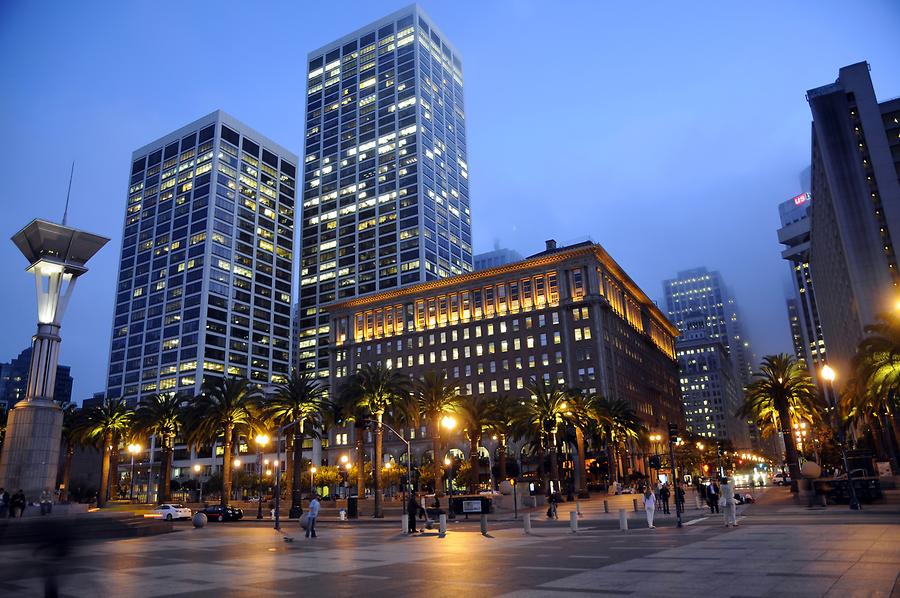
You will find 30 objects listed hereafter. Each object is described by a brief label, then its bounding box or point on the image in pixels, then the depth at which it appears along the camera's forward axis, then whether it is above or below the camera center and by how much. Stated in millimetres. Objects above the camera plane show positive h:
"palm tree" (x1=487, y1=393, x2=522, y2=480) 76069 +6831
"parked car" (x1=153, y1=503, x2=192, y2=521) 57688 -1854
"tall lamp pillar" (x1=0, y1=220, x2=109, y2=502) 44344 +9816
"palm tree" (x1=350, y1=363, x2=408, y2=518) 60656 +8474
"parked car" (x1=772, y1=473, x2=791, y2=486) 96412 -2251
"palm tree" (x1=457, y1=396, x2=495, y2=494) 72062 +6783
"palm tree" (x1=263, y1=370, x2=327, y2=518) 63250 +7659
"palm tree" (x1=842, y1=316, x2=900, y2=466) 43250 +6544
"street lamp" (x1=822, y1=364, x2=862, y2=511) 36625 +84
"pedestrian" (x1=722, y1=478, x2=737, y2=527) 30328 -1853
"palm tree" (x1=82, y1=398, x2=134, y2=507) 75625 +8003
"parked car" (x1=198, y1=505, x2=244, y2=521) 57719 -2162
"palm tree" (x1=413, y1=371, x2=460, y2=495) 67938 +8456
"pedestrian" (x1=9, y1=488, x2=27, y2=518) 38688 -511
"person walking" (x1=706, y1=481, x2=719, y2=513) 42281 -1882
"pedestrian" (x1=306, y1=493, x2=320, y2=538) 33094 -1657
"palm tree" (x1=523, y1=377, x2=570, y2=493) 71938 +7124
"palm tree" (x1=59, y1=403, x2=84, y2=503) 75750 +7504
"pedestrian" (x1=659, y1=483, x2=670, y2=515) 42719 -1584
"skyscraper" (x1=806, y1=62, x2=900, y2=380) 93625 +41722
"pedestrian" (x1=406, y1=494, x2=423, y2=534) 34406 -1824
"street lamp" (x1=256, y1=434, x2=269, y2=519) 64606 +4841
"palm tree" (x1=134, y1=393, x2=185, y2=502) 73625 +7907
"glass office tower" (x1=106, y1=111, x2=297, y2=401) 175500 +58744
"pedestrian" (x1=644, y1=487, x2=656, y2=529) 32062 -1656
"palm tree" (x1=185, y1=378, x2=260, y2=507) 65812 +7777
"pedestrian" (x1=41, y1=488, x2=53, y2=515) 40938 -364
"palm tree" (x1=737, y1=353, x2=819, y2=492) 57812 +6669
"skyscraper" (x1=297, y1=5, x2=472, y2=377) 181375 +76511
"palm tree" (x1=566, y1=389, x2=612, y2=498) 76812 +7345
